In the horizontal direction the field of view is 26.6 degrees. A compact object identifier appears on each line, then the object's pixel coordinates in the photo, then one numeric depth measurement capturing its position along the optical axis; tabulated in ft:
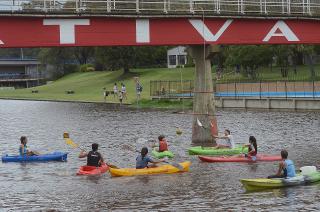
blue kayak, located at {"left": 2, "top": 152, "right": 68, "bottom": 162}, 114.52
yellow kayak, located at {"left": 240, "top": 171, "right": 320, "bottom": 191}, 84.99
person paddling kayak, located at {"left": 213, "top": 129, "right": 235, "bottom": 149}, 118.12
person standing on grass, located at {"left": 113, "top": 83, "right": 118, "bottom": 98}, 304.42
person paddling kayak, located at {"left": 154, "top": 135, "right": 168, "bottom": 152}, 111.14
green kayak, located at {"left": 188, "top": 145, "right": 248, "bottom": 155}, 116.67
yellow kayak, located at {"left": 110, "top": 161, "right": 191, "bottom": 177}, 97.35
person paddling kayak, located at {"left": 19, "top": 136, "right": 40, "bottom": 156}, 114.52
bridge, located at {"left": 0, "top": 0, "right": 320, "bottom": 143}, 105.29
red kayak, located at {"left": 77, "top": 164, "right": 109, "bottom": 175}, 99.66
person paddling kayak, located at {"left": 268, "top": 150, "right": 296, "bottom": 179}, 87.35
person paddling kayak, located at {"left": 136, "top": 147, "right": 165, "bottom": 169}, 98.67
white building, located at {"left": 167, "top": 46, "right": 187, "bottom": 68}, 413.80
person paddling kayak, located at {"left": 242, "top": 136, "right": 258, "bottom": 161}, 108.99
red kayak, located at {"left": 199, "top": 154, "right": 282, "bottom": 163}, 110.22
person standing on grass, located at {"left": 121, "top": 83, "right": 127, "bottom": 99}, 283.10
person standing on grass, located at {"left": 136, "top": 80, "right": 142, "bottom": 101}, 271.55
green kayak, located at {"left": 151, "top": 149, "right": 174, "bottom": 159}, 110.52
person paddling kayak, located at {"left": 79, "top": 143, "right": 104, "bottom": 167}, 99.72
